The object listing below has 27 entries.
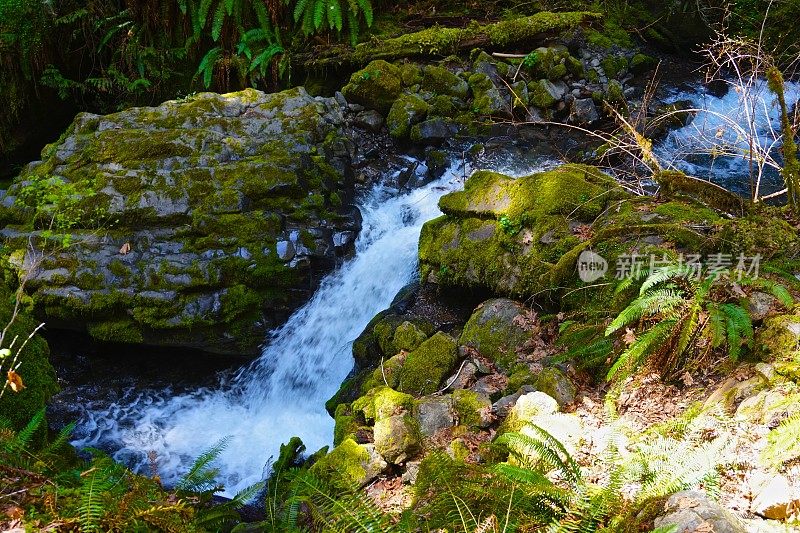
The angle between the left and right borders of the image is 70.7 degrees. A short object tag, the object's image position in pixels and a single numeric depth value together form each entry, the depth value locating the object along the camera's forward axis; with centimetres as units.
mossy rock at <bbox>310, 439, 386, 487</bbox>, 382
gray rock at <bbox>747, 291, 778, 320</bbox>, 360
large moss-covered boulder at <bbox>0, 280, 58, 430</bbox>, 439
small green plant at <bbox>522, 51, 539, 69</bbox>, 967
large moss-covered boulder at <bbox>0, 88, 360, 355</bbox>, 629
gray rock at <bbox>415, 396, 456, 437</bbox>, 398
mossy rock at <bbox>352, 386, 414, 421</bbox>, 420
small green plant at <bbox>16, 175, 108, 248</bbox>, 645
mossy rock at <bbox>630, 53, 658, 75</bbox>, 1030
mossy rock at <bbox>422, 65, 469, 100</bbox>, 949
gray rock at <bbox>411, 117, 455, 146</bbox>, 886
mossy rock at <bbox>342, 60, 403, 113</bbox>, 929
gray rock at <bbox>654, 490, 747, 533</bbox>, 219
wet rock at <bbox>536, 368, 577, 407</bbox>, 396
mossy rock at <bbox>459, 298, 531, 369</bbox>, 472
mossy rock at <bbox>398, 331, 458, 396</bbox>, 466
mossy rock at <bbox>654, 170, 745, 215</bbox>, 457
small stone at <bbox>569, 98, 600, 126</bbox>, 921
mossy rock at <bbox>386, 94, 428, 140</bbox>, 898
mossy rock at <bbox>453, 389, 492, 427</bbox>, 401
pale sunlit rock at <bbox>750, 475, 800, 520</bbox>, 235
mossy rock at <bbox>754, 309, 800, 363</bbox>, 331
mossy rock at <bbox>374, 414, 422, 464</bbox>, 388
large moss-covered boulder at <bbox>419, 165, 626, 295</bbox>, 503
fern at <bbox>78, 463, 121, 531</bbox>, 248
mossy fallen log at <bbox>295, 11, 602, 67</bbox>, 998
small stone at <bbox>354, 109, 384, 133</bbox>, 909
